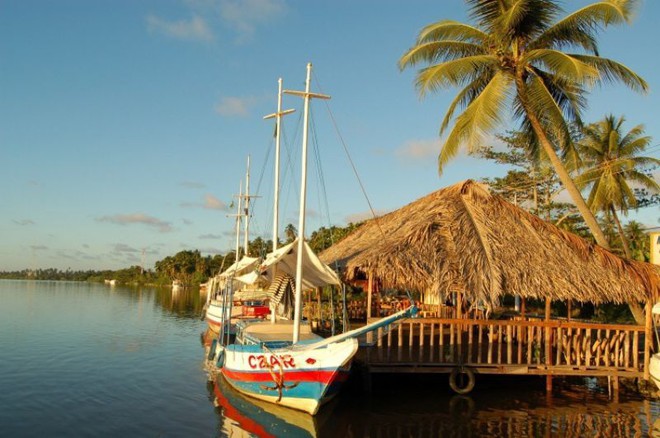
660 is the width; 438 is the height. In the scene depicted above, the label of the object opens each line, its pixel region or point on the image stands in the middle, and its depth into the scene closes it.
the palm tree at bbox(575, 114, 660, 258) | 24.64
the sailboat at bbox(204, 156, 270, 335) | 24.77
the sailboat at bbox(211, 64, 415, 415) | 10.73
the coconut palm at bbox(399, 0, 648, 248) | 15.89
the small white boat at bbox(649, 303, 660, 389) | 12.34
